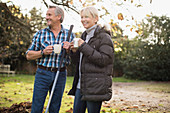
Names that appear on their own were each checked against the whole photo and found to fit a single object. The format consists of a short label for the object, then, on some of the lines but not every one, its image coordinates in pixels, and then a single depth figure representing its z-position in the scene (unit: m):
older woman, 2.20
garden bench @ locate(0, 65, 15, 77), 16.57
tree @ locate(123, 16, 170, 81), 17.66
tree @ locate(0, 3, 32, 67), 6.49
